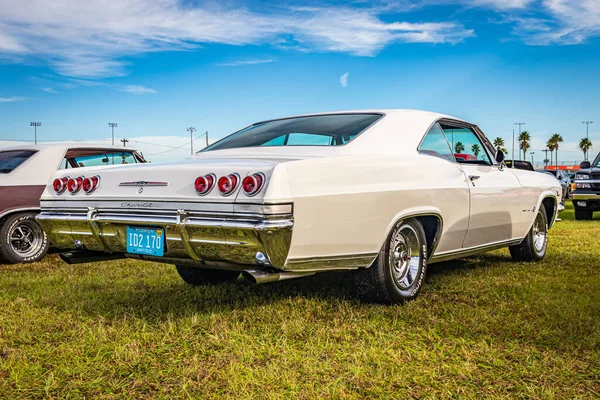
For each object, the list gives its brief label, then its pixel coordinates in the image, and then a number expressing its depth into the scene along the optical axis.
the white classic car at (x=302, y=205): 3.65
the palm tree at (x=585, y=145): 129.62
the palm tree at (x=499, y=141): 115.34
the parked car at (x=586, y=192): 14.06
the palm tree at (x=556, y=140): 125.06
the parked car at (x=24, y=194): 7.27
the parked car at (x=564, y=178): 24.43
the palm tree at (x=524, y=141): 126.69
